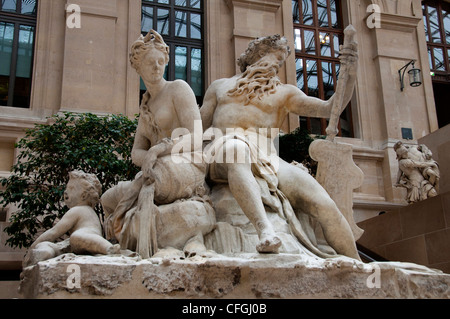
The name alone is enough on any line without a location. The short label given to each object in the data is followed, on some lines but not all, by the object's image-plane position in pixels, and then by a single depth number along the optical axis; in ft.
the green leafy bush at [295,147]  37.32
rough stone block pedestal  10.09
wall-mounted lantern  54.34
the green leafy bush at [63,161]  27.84
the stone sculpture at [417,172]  41.57
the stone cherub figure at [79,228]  12.66
